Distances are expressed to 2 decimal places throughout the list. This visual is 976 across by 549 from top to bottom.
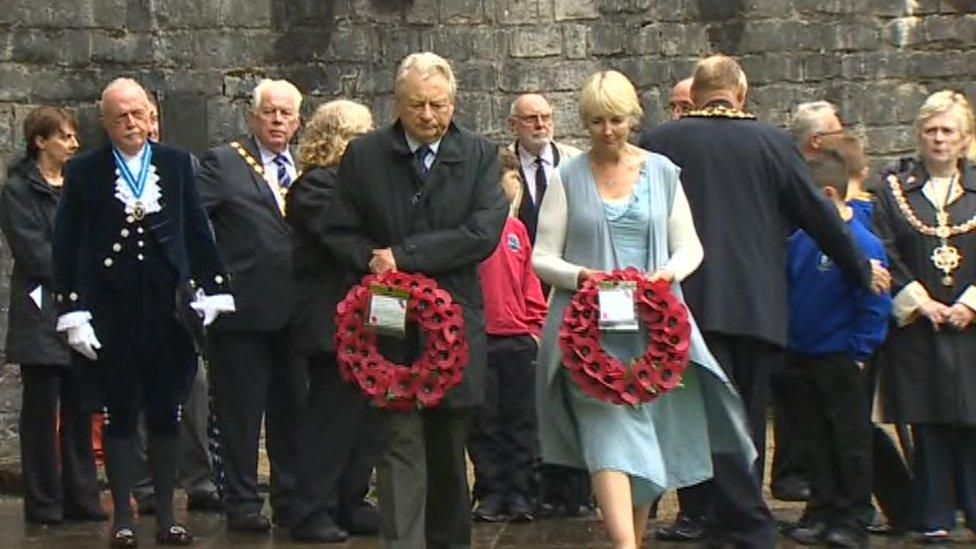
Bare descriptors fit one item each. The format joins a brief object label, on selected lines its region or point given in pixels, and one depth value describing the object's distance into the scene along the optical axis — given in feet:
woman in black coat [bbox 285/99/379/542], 60.08
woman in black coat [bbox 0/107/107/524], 65.41
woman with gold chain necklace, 60.23
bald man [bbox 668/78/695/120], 70.79
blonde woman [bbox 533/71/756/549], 52.60
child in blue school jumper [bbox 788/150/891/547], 58.85
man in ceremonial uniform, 59.16
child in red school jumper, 65.00
